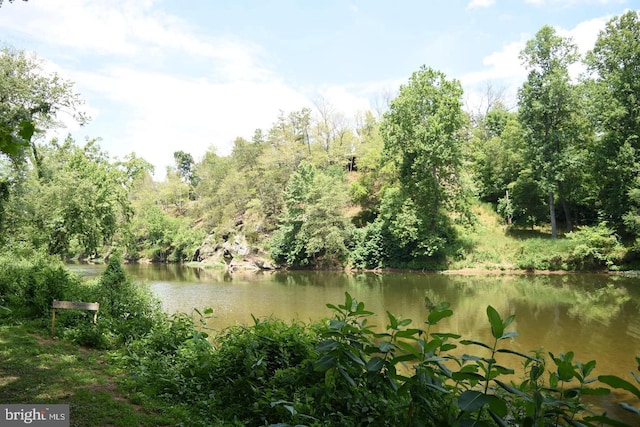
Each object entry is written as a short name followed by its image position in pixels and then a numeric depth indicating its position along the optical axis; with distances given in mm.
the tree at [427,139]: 25969
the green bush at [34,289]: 8602
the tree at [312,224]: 30062
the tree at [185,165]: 79125
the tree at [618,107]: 22562
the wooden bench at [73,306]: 7171
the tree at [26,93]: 16141
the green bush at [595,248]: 22188
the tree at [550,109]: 25078
